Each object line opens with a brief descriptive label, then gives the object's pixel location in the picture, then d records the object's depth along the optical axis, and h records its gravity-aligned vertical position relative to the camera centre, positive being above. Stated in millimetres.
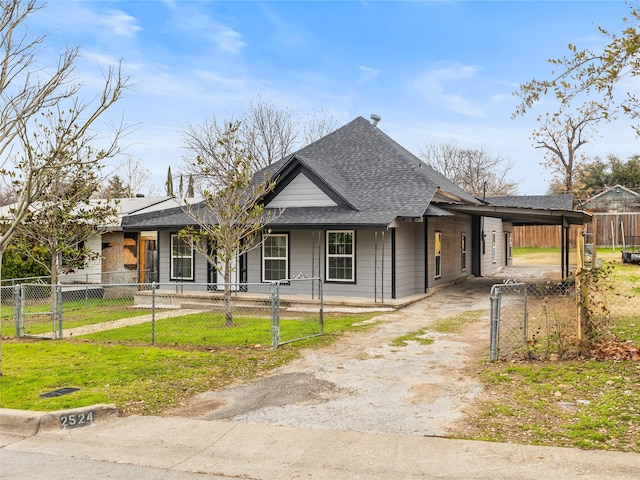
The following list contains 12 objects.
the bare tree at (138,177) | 54381 +7810
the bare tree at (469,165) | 55562 +8856
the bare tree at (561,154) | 48062 +8941
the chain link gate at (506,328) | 8797 -1562
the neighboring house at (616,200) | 50000 +4835
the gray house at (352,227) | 17141 +883
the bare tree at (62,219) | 15680 +1088
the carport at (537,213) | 17344 +1273
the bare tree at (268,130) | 40969 +9260
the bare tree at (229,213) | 12977 +1004
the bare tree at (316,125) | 42881 +10003
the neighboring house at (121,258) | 23734 -123
